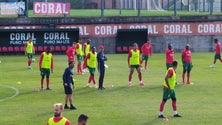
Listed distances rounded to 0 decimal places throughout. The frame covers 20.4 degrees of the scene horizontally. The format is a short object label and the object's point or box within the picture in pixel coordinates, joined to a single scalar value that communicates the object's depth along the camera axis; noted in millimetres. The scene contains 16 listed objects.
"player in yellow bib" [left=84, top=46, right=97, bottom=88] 30547
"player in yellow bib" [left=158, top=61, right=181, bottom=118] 22109
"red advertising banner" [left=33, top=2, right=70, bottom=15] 53469
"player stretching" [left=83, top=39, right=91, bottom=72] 37400
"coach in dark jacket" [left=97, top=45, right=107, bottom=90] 29788
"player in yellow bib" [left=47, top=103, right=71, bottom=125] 14773
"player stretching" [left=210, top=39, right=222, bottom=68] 40062
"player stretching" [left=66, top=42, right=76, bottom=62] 35906
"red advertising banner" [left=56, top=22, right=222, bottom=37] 52000
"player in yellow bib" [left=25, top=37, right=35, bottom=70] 40094
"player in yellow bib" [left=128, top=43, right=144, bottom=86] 31266
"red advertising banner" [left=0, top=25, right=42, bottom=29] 50500
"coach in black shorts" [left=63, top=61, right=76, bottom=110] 23750
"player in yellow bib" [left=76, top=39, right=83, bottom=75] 36594
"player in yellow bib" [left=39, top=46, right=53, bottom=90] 29359
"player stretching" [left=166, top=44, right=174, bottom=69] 32497
